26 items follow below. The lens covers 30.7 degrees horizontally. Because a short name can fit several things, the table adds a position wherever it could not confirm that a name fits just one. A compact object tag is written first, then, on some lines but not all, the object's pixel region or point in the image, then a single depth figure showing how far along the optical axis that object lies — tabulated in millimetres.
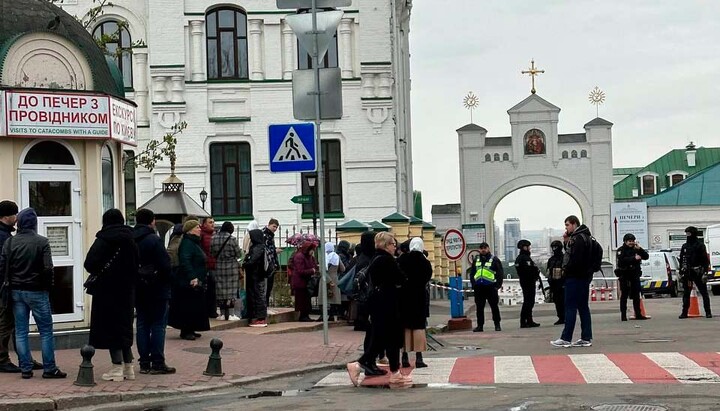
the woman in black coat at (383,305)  13586
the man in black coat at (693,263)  24031
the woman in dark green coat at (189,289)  17906
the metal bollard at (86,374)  13180
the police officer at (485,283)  23781
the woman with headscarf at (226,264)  20797
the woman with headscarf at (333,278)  23812
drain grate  10703
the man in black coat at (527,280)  24719
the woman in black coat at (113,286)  13547
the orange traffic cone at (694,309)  25469
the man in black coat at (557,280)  25094
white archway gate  70938
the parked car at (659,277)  46125
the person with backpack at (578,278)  17625
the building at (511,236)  140750
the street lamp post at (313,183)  33288
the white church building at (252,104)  41906
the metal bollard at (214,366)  14389
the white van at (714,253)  45344
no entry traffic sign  26797
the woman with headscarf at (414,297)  14172
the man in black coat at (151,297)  14344
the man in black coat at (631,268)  24734
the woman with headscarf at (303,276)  23344
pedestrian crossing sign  18094
